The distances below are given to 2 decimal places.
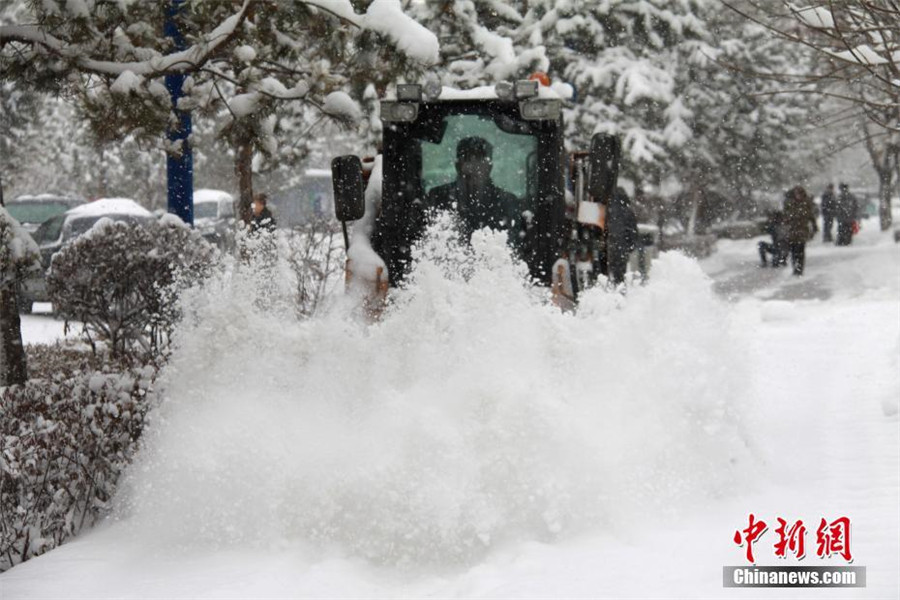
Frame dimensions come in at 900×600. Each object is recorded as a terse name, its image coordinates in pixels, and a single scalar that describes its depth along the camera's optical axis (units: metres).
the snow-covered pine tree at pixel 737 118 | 31.17
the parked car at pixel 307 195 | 54.22
